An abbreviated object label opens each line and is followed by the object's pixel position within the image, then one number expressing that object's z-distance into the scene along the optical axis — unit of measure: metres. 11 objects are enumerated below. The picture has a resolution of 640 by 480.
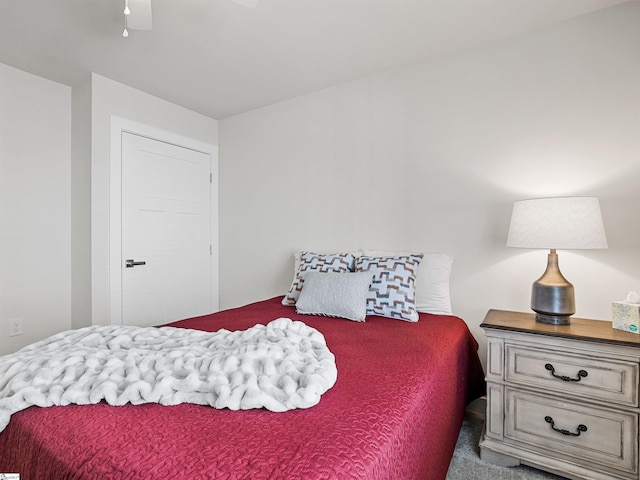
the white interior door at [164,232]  2.92
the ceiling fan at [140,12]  1.48
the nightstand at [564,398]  1.39
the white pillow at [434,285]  2.08
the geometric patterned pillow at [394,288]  1.92
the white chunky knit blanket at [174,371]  0.92
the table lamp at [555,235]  1.57
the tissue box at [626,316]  1.50
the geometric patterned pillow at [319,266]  2.30
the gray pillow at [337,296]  1.90
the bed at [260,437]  0.68
